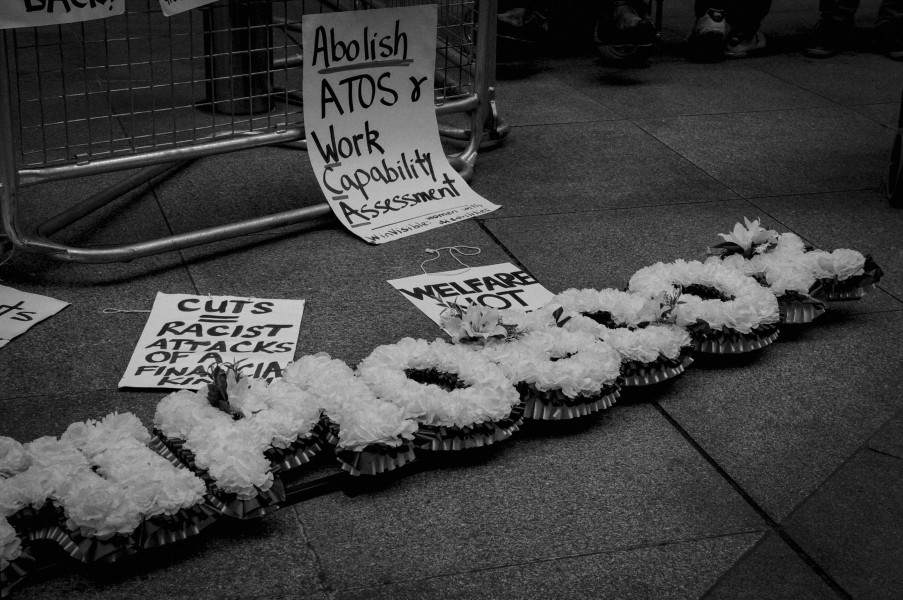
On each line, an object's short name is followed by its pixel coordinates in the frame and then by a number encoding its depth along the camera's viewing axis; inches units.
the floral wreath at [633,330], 98.3
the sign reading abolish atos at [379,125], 137.5
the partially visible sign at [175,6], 116.1
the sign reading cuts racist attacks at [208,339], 100.1
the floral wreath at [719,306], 104.7
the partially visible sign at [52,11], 107.4
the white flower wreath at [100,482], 70.6
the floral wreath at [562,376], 92.3
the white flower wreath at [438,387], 86.7
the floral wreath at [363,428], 82.7
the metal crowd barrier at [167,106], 121.2
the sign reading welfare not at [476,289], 117.8
